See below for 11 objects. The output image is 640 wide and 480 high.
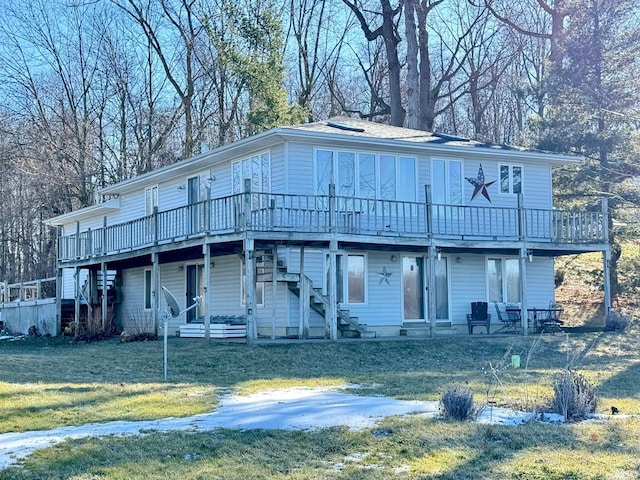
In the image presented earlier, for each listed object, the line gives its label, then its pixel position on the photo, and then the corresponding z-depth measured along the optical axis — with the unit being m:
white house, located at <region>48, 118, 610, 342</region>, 19.47
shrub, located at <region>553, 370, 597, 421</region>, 9.70
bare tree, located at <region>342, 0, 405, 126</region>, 34.59
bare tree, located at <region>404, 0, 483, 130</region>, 33.00
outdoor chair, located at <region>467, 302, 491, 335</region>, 22.84
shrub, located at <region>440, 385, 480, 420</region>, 9.26
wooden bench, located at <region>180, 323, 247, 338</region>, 19.67
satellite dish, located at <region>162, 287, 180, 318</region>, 13.88
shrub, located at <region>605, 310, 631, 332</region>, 22.92
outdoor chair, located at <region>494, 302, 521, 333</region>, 23.17
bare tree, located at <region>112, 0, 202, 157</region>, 38.00
